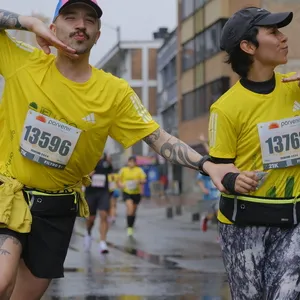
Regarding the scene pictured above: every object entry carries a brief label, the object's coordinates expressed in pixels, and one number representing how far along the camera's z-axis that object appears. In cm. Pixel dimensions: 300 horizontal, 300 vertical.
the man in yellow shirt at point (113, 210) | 2167
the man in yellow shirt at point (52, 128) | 471
